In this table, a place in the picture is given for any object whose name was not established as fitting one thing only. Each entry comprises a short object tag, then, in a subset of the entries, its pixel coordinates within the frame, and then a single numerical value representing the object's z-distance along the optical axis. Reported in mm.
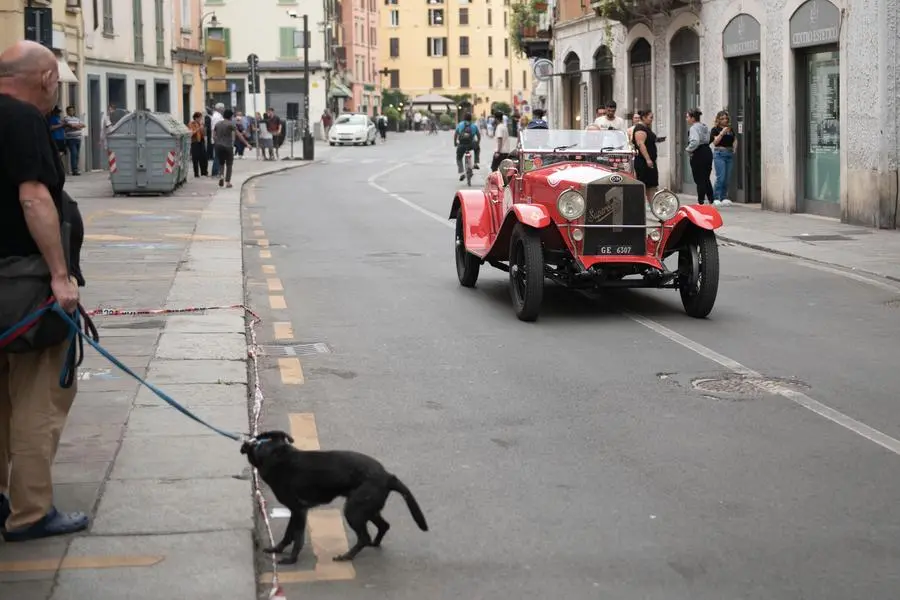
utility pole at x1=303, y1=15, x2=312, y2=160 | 51625
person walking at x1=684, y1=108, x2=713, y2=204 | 25109
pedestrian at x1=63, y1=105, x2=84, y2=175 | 35344
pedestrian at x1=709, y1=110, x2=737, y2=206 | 25172
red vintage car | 11945
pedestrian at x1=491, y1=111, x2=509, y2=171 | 32619
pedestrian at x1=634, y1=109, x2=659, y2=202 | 22344
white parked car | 72375
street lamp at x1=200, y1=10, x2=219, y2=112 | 55119
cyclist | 34125
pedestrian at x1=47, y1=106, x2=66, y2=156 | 33375
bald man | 5352
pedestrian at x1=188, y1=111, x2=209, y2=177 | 36781
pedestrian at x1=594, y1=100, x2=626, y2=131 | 23875
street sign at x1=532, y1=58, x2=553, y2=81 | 39844
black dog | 5305
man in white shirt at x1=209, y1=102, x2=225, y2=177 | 36503
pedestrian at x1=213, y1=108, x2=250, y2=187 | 32562
